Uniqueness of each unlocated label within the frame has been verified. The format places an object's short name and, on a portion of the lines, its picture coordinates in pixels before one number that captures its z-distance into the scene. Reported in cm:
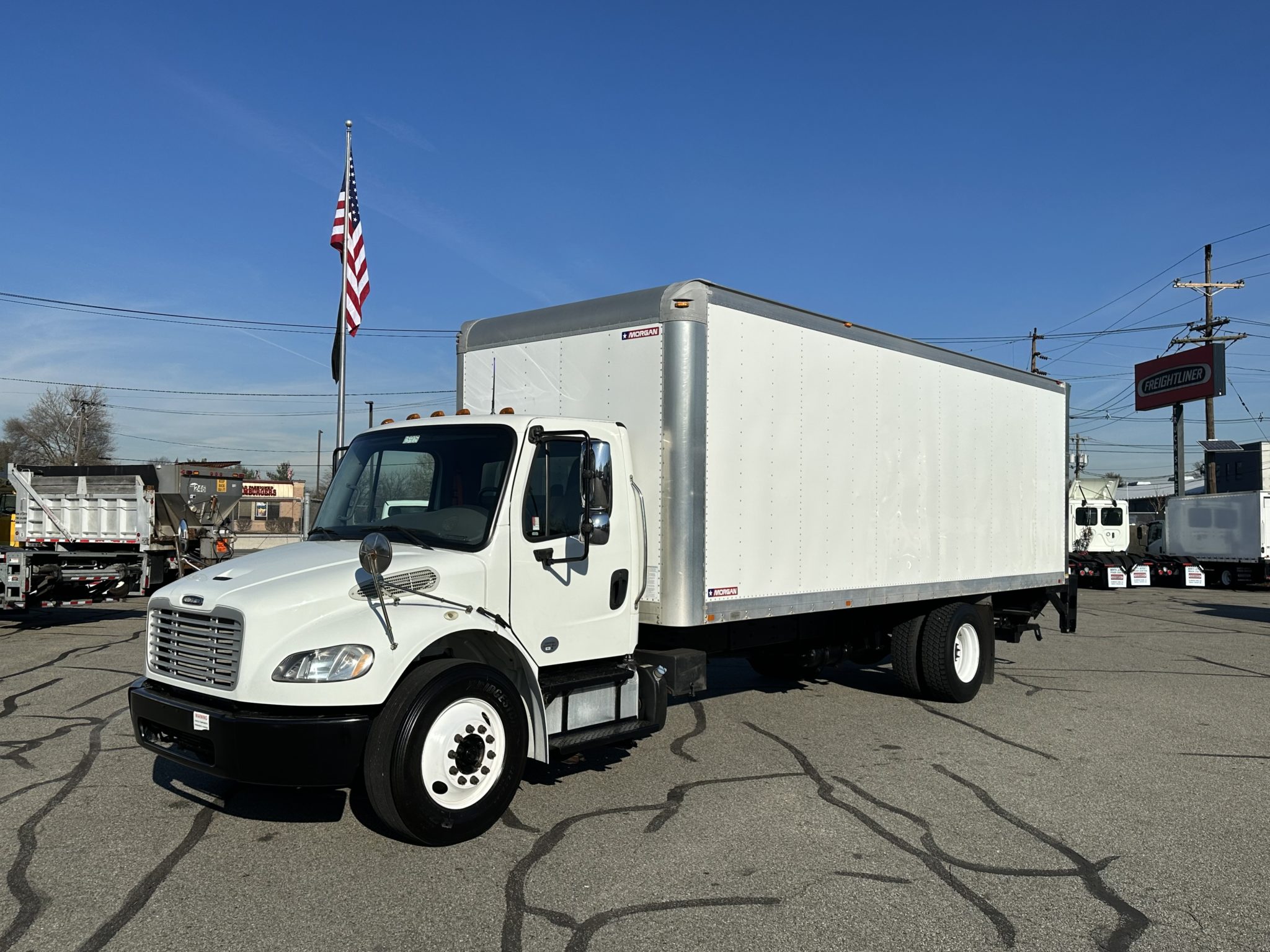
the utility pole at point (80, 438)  6531
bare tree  6862
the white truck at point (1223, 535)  2722
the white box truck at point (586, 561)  485
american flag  1767
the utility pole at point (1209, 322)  3756
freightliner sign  3666
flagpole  1753
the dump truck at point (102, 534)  1384
